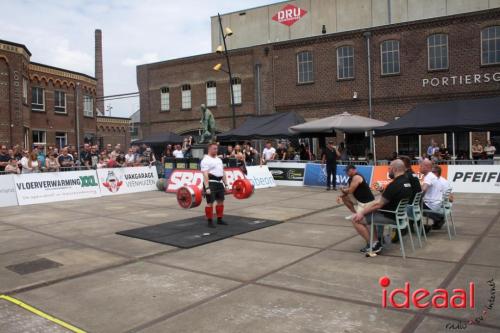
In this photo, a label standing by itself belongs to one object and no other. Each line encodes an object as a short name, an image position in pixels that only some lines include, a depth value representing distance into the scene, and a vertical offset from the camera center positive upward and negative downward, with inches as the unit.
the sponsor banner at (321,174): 674.2 -20.8
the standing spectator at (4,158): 604.1 +15.5
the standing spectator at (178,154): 790.5 +19.2
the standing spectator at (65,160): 653.3 +11.1
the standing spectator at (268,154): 786.8 +14.9
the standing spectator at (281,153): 812.0 +16.9
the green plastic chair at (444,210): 328.2 -38.6
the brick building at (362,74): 941.8 +211.3
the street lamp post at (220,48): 915.7 +240.5
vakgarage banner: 668.1 -21.3
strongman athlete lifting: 377.3 -15.3
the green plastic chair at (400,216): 267.1 -35.2
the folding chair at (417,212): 296.4 -36.1
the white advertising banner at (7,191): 561.0 -28.2
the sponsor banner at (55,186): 580.7 -25.3
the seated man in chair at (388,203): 267.1 -26.2
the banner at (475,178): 585.6 -28.2
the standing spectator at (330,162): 663.1 -2.6
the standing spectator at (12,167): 590.2 +2.5
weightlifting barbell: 361.4 -26.0
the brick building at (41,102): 1116.5 +195.3
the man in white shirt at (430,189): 324.5 -22.7
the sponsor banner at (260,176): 717.9 -22.5
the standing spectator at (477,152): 741.9 +8.9
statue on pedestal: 751.1 +66.3
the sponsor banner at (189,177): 655.1 -19.2
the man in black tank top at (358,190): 300.2 -20.2
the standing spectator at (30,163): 609.6 +7.4
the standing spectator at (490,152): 737.0 +8.0
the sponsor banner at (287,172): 745.6 -17.3
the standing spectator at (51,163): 620.7 +6.2
